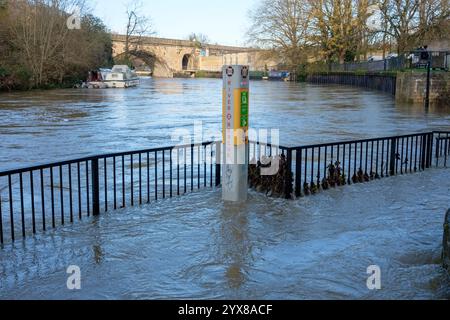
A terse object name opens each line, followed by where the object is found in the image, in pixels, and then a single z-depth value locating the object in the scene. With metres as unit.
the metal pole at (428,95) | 29.93
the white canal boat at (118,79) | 57.16
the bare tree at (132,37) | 93.02
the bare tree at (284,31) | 71.62
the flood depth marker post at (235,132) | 8.64
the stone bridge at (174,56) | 101.05
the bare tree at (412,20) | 44.06
